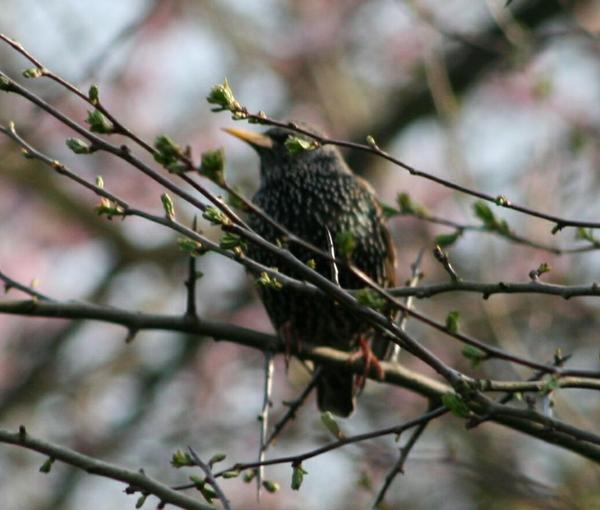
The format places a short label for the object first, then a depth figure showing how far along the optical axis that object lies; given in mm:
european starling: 9617
